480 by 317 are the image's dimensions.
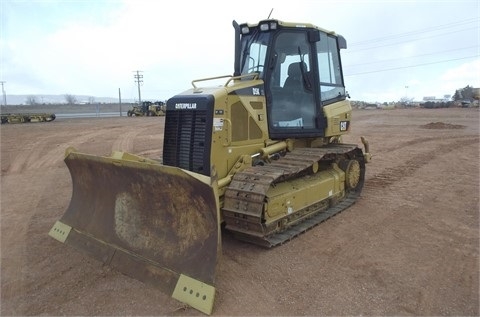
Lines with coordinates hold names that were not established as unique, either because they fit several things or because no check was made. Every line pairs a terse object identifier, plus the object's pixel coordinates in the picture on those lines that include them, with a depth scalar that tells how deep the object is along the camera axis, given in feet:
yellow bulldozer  14.15
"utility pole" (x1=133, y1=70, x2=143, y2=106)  235.85
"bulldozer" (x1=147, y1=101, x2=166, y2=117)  136.05
